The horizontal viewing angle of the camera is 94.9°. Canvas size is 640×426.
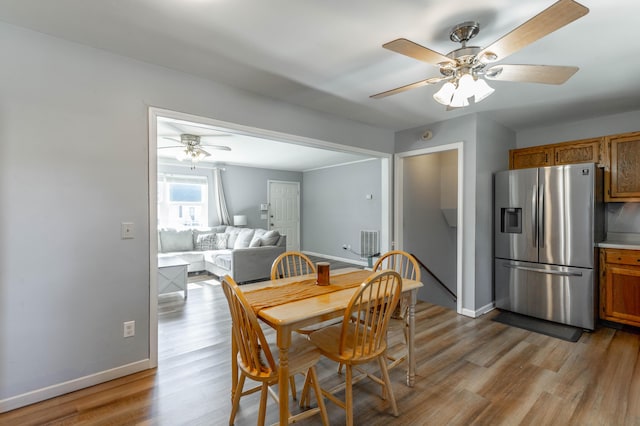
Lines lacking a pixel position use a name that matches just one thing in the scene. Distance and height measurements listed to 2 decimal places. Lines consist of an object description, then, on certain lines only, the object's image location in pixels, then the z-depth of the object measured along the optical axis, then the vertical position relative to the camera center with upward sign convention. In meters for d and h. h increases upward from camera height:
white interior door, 8.34 +0.13
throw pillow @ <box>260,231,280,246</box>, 5.36 -0.43
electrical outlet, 2.29 -0.90
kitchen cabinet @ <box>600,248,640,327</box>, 3.04 -0.76
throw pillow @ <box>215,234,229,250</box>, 6.42 -0.59
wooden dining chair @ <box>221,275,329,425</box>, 1.47 -0.80
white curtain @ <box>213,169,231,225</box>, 7.26 +0.43
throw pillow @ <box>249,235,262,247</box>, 5.32 -0.50
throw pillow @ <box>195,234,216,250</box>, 6.36 -0.60
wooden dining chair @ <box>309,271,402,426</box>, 1.62 -0.79
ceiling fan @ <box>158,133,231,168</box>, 4.60 +1.15
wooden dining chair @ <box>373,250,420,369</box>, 2.19 -0.81
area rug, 3.06 -1.25
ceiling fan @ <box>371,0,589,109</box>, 1.52 +0.90
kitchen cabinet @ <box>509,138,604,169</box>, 3.57 +0.79
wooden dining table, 1.47 -0.53
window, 6.63 +0.32
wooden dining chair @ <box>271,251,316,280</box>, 2.42 -0.46
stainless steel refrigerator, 3.15 -0.30
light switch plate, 2.28 -0.12
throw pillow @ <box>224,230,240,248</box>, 6.29 -0.50
